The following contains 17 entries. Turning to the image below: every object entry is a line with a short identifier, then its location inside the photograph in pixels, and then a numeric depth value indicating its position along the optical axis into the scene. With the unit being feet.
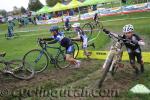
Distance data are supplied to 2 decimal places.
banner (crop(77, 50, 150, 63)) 21.41
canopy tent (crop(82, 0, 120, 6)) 72.94
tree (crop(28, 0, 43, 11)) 182.11
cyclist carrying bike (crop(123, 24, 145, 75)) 17.38
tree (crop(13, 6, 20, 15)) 244.69
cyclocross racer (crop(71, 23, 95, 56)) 25.00
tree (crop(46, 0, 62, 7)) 172.78
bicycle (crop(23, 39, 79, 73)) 20.09
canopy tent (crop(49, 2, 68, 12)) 83.18
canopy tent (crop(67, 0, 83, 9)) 80.45
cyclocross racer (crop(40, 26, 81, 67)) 20.43
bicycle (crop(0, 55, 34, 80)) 18.01
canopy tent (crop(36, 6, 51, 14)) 89.80
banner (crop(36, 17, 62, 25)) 88.78
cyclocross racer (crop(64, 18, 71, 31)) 51.50
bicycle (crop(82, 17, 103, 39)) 42.07
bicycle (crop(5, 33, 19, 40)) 58.62
